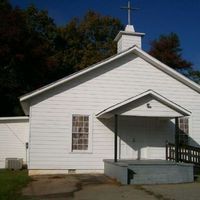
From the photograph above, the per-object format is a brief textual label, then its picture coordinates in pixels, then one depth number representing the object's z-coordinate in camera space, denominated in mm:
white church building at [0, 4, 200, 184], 12710
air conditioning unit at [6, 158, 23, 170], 15169
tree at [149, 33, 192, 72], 31881
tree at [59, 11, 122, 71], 32030
